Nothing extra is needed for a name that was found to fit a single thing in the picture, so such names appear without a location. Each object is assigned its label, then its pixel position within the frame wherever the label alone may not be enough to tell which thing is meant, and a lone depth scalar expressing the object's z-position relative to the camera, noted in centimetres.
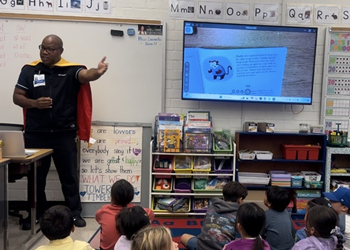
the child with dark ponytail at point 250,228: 177
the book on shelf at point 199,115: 360
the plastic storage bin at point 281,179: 352
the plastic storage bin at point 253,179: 352
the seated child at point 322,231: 174
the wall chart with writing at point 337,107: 378
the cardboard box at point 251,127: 355
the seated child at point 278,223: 216
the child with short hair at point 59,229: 164
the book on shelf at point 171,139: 337
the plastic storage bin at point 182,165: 337
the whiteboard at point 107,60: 349
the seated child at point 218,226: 211
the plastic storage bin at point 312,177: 351
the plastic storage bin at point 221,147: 337
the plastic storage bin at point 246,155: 346
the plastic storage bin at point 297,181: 352
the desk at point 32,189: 278
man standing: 303
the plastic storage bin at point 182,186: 338
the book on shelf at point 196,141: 339
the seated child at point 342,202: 222
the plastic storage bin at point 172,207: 337
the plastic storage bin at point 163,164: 337
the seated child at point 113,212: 207
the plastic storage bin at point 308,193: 353
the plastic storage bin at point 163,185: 338
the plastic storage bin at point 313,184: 349
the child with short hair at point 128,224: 173
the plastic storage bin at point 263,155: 349
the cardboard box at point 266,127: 354
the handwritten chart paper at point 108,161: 345
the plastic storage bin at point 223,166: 339
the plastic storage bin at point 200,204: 340
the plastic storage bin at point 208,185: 338
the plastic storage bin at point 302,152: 352
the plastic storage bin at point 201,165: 336
